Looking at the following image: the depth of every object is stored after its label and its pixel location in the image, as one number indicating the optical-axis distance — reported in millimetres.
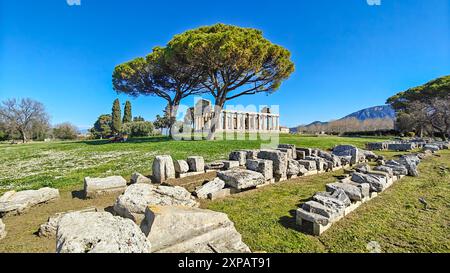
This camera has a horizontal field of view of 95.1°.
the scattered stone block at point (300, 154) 10126
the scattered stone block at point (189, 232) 2812
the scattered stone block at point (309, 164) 8562
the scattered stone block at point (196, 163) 7461
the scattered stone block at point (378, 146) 17659
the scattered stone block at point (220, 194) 5593
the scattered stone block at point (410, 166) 7852
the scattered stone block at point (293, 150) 10075
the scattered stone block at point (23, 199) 4609
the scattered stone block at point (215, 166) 8000
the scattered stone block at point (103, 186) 5543
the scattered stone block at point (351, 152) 10738
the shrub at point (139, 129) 40941
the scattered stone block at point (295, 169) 7809
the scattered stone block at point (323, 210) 3954
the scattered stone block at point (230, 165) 7879
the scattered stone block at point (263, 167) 6930
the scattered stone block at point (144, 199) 4145
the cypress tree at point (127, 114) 51906
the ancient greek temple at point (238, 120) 34312
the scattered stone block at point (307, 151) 10445
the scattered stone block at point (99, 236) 2135
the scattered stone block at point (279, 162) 7355
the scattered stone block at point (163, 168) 6711
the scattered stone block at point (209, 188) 5609
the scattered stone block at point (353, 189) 4974
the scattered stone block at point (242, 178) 5980
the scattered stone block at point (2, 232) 3674
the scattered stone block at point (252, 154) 8663
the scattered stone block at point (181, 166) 7184
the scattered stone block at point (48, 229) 3688
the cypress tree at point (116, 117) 47062
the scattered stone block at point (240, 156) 8453
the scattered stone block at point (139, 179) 6289
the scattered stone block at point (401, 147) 17016
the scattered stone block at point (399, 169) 7601
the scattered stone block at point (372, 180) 5820
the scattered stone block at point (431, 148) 15105
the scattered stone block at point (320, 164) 8846
